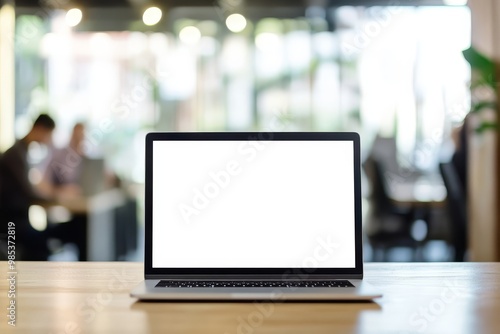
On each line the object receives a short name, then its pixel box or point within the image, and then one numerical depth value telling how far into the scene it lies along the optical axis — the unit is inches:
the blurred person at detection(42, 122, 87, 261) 207.3
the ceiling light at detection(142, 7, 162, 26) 215.8
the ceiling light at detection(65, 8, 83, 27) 214.4
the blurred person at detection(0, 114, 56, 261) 154.5
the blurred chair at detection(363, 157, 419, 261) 169.3
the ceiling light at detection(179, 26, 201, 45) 218.4
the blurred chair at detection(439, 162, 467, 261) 161.6
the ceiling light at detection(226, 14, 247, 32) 218.4
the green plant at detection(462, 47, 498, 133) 152.4
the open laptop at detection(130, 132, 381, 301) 40.7
